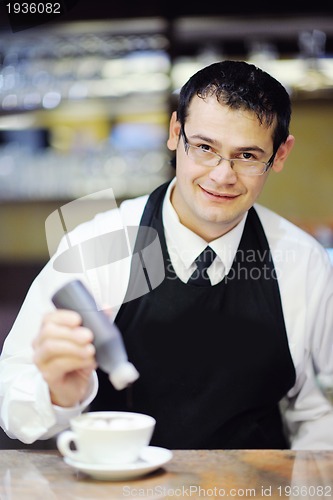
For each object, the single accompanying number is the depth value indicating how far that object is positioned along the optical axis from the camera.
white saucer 1.57
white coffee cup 1.57
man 1.74
